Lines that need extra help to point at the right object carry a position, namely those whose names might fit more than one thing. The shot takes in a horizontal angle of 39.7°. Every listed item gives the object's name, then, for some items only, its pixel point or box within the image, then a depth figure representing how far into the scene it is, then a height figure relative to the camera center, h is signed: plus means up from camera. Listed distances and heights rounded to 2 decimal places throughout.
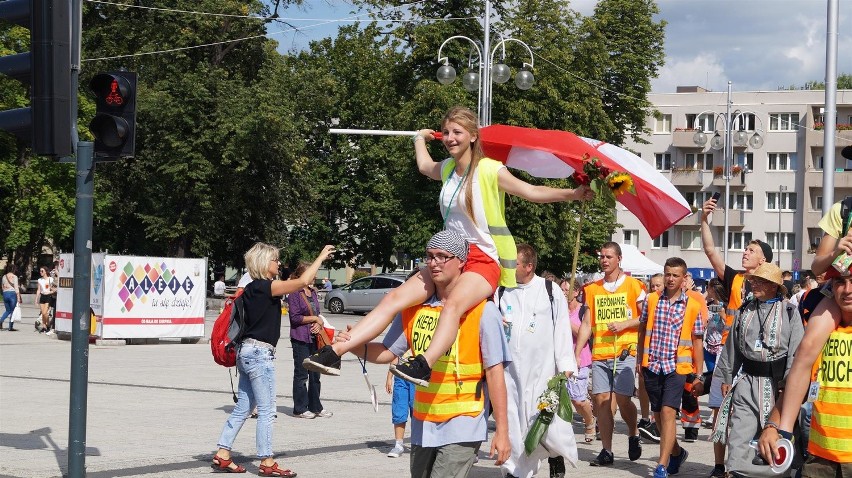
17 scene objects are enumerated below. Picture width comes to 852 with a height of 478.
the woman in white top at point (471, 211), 6.28 +0.24
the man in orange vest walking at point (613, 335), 11.71 -0.82
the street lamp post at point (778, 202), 84.38 +4.04
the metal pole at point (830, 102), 17.88 +2.38
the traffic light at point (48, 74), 8.59 +1.23
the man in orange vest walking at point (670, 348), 10.65 -0.87
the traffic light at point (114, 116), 9.16 +0.99
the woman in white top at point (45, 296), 31.52 -1.44
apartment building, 86.50 +6.39
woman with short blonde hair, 10.35 -0.98
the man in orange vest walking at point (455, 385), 6.10 -0.70
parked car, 47.28 -1.82
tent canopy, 38.28 -0.34
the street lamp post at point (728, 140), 37.58 +3.94
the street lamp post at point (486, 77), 28.56 +4.32
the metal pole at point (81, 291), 9.05 -0.37
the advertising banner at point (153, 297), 26.30 -1.21
